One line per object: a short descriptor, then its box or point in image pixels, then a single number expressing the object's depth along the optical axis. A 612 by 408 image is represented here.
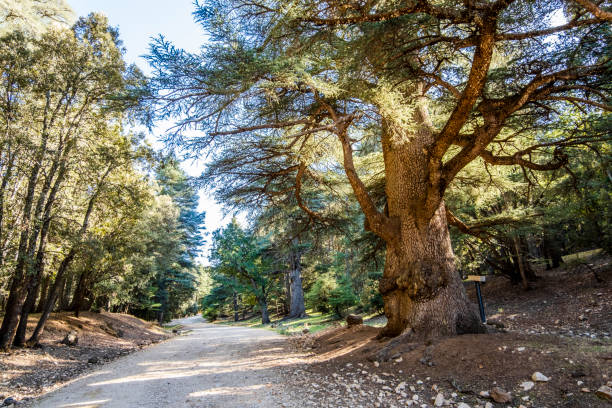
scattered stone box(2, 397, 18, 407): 4.26
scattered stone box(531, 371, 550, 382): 3.23
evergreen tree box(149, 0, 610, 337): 4.07
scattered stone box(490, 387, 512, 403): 3.12
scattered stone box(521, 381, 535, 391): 3.21
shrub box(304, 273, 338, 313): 17.12
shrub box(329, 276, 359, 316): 14.65
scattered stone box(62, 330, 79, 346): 9.12
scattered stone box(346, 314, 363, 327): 7.82
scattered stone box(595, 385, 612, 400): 2.77
